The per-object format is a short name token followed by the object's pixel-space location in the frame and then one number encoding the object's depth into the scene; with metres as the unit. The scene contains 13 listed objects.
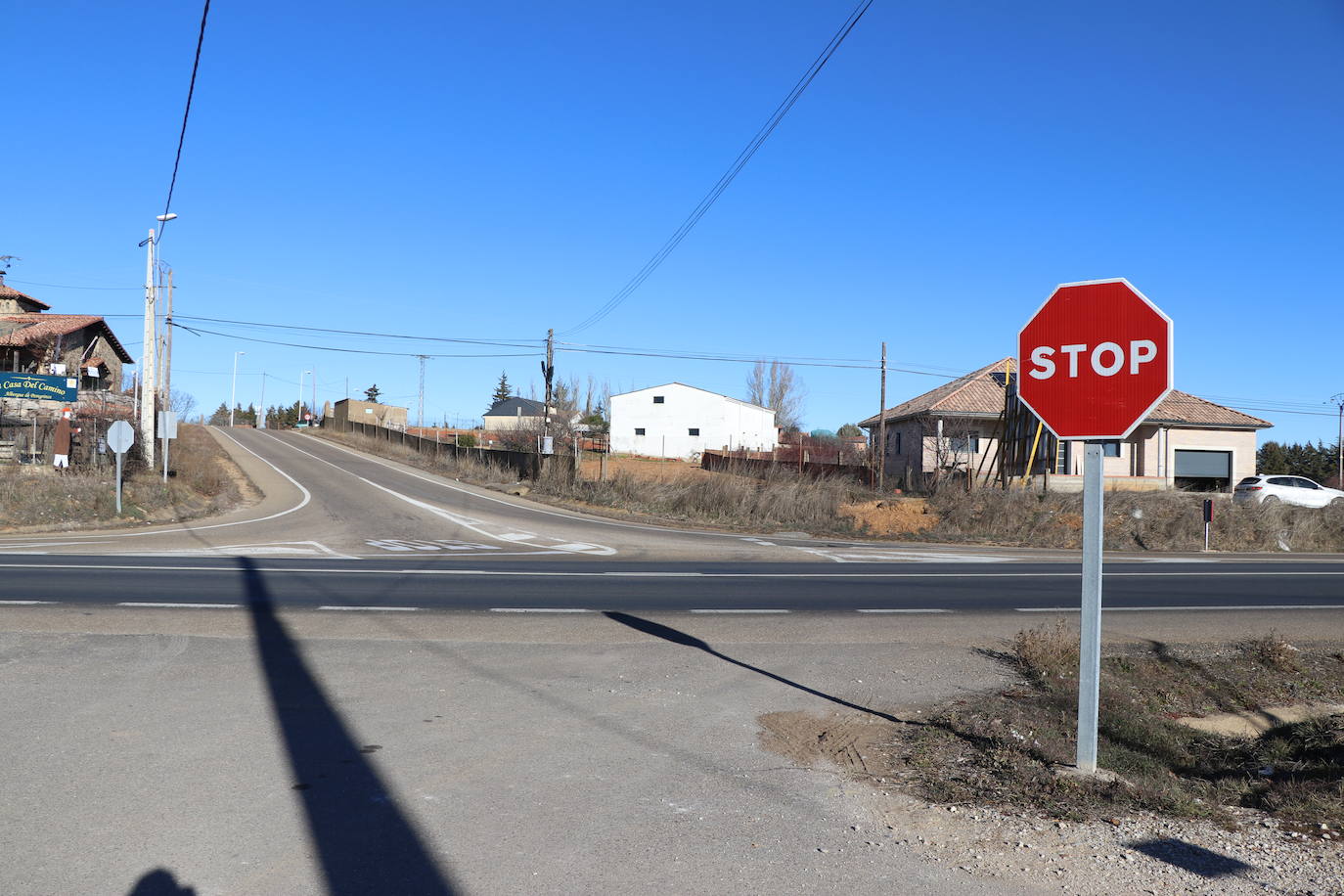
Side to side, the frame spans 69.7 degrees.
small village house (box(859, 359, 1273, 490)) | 44.16
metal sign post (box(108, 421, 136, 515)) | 26.61
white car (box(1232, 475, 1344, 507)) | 34.06
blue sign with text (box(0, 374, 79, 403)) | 34.84
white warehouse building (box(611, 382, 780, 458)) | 77.44
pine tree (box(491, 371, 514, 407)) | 150.00
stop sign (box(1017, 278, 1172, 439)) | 5.18
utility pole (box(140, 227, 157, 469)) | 32.50
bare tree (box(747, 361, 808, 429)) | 102.81
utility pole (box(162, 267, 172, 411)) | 36.88
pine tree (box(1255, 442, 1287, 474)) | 66.88
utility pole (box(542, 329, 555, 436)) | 42.06
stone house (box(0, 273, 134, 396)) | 50.34
